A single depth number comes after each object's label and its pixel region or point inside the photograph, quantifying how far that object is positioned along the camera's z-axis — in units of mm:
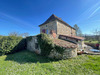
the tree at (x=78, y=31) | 31711
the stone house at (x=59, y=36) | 5441
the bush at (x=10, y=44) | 6888
